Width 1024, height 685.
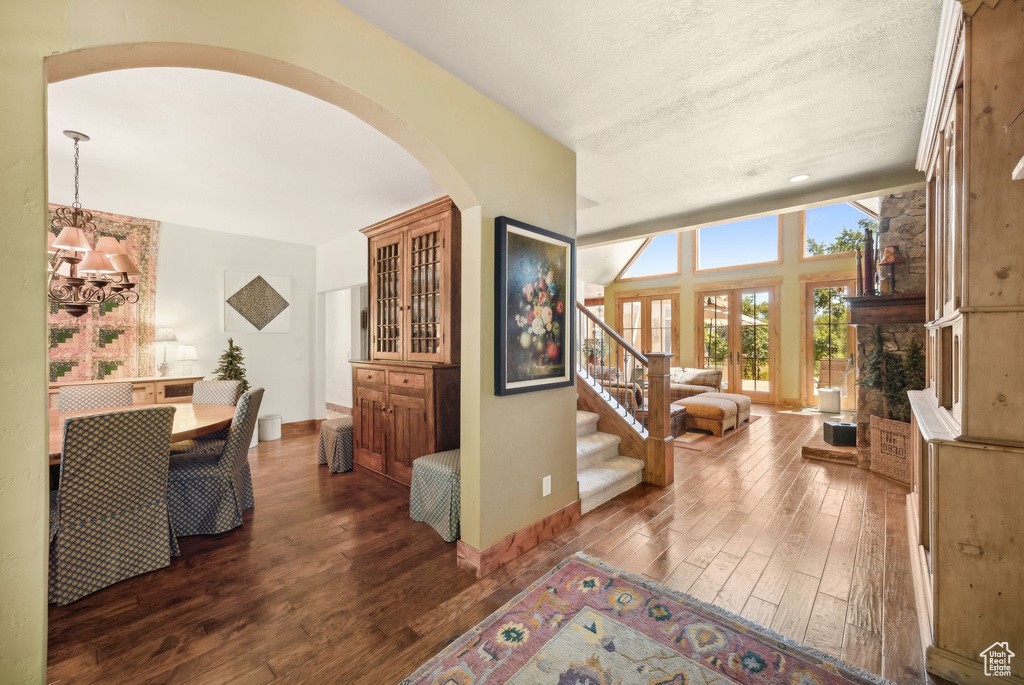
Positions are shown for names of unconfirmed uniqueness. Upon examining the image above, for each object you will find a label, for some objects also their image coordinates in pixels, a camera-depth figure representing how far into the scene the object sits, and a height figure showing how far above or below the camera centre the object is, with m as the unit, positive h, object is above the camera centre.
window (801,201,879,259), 7.12 +1.91
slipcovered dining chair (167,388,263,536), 2.77 -0.94
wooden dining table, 2.35 -0.53
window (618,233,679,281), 9.14 +1.81
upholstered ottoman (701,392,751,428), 6.13 -0.94
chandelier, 2.83 +0.61
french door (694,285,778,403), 7.99 +0.04
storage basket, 3.68 -0.99
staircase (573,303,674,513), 3.48 -0.89
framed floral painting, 2.41 +0.21
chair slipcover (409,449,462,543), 2.71 -1.02
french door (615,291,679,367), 9.14 +0.45
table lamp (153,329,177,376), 4.75 +0.07
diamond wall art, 5.39 +0.54
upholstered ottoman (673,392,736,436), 5.51 -0.98
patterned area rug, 1.63 -1.29
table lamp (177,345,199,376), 4.76 -0.12
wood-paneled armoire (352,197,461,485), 3.31 -0.03
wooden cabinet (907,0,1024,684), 1.47 -0.21
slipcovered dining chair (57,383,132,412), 3.46 -0.44
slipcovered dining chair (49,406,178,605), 2.10 -0.85
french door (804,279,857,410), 7.21 -0.05
